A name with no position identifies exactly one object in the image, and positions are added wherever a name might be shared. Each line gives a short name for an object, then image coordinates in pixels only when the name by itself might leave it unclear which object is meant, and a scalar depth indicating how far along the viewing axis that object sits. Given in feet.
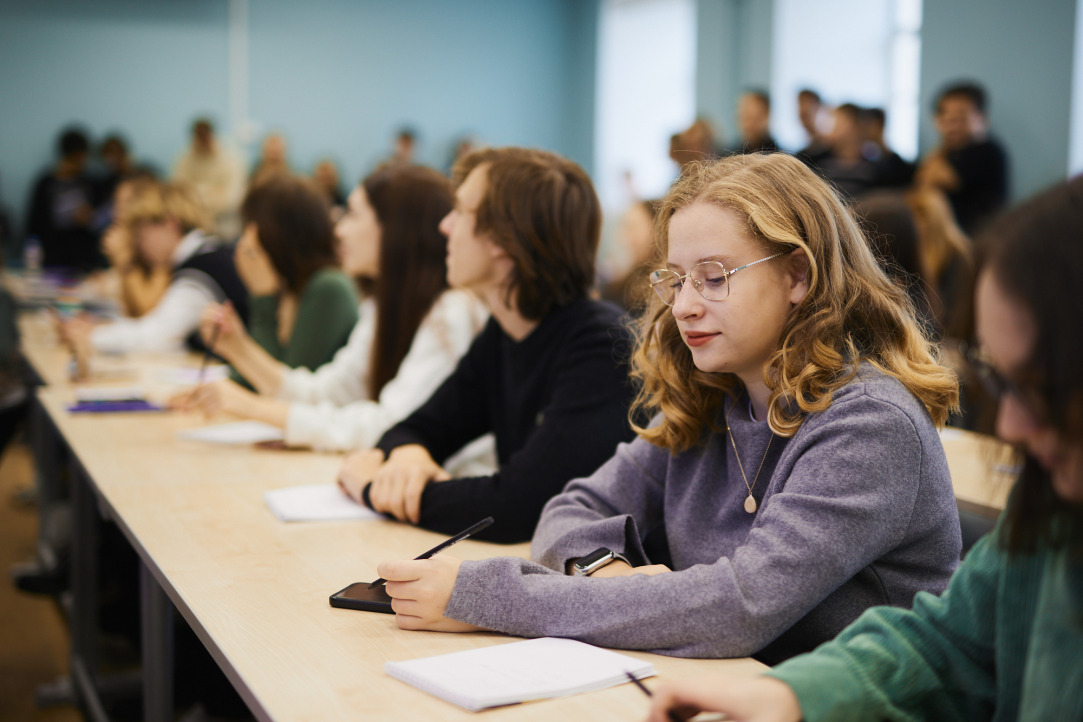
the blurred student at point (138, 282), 13.98
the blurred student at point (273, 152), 30.58
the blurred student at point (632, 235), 13.26
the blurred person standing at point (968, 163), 17.20
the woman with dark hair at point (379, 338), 7.06
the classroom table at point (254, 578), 3.06
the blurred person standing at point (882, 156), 18.60
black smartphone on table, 3.80
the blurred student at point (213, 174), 29.68
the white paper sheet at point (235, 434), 7.25
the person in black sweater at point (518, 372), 5.06
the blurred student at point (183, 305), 11.88
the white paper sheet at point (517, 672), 3.01
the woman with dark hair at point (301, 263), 9.52
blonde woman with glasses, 3.34
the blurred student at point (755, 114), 21.44
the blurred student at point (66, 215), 29.01
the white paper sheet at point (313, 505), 5.15
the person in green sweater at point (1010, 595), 2.13
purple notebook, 8.13
